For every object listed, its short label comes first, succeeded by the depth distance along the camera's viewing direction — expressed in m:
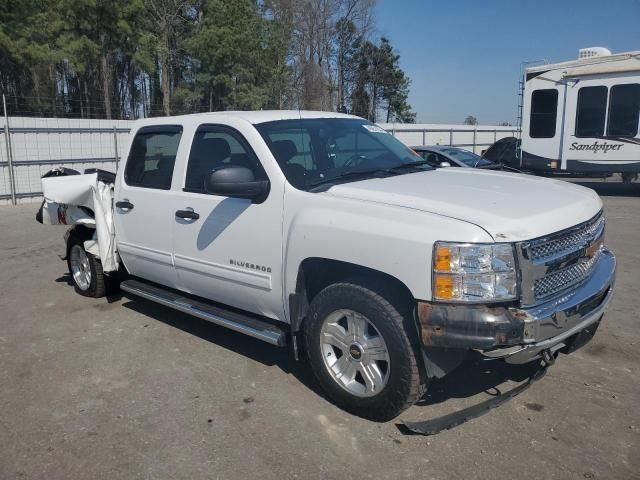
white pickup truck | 3.13
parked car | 12.10
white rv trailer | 14.12
